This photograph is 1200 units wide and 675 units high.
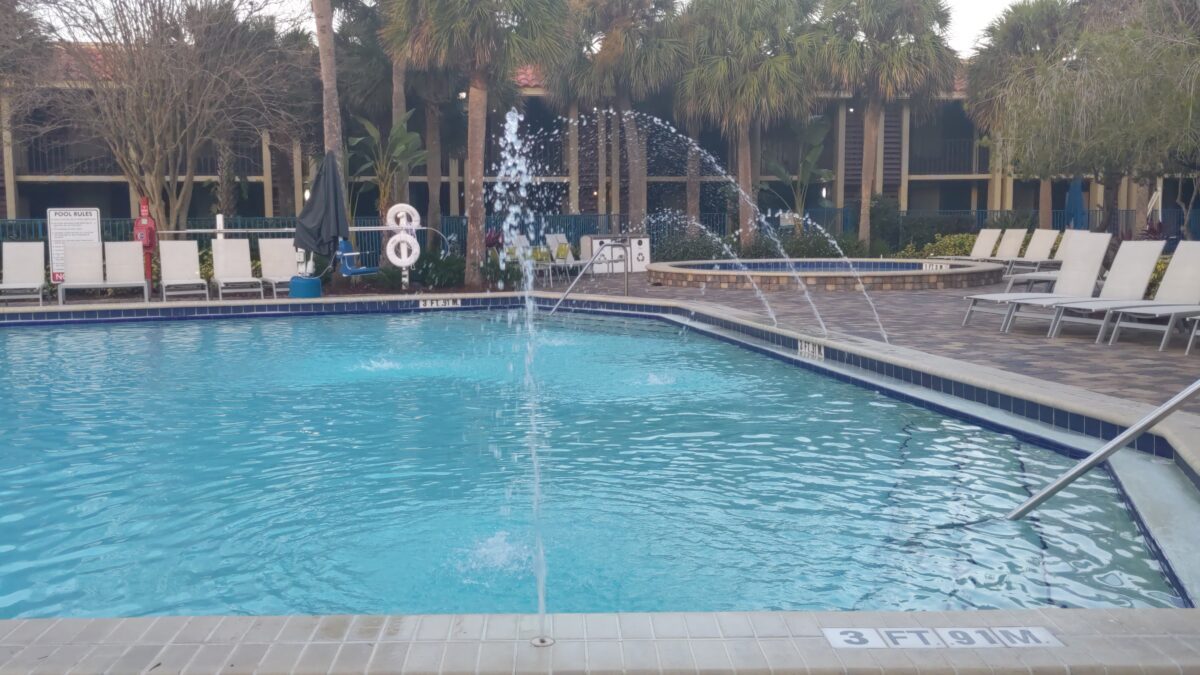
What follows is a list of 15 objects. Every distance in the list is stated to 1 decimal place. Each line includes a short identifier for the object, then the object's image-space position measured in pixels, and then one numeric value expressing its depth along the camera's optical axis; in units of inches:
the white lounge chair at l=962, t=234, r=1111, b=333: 421.1
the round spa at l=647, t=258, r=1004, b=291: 653.9
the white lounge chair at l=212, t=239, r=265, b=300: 619.5
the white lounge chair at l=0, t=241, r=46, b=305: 601.0
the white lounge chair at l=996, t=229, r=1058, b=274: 677.9
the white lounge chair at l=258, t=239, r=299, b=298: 636.9
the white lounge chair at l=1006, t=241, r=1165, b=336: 400.8
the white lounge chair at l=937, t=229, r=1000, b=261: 778.2
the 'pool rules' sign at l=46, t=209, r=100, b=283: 629.9
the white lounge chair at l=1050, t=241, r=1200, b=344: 378.9
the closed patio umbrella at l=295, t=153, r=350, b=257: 607.8
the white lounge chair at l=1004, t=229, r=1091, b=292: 437.3
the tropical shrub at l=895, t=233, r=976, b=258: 975.0
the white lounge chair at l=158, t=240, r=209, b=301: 614.5
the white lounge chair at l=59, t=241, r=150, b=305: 597.9
